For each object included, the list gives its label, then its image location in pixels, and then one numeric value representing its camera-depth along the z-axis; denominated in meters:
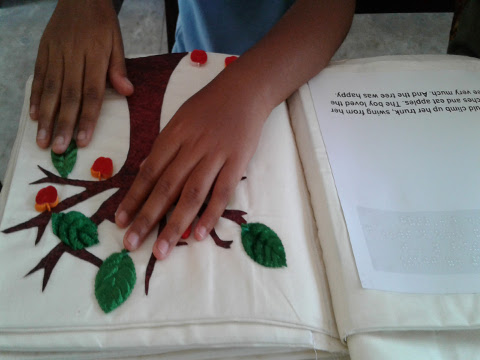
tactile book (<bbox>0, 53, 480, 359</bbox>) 0.31
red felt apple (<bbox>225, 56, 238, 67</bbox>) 0.52
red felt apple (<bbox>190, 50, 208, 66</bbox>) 0.52
